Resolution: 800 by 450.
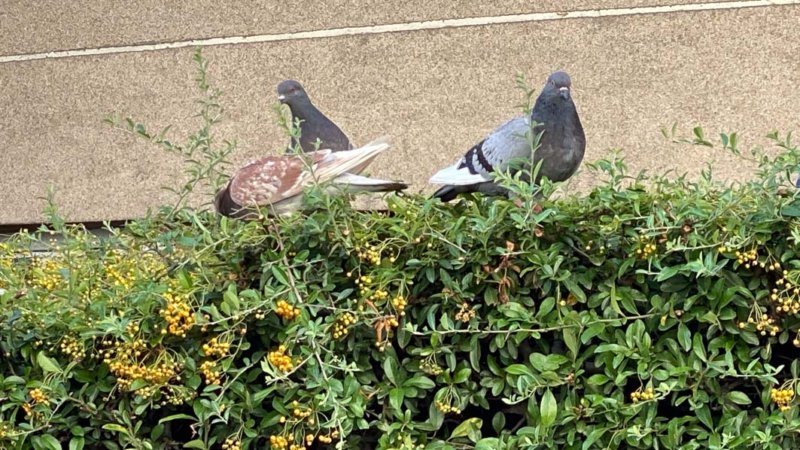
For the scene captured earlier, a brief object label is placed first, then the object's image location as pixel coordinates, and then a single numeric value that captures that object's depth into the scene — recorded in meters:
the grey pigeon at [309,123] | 3.38
